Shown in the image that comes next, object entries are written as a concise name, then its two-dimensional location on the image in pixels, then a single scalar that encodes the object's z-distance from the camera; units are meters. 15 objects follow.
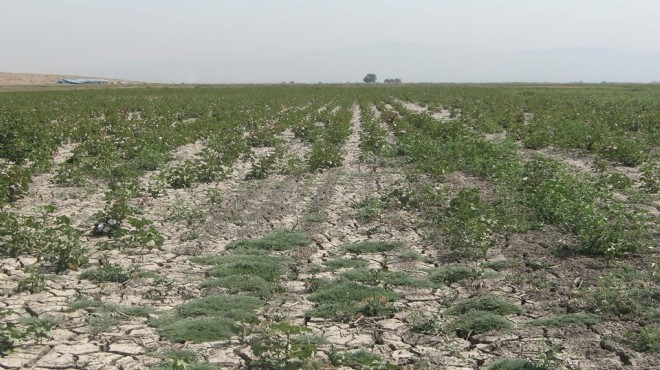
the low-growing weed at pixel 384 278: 6.47
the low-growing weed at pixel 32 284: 6.19
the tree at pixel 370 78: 177.50
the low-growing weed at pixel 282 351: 4.42
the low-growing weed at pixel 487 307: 5.69
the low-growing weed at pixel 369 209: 9.31
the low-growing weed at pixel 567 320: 5.30
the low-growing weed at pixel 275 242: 7.84
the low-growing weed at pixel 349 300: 5.70
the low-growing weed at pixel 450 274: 6.57
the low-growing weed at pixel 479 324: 5.29
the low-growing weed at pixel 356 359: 4.48
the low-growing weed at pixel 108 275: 6.55
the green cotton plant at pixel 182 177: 11.73
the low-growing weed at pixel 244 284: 6.24
